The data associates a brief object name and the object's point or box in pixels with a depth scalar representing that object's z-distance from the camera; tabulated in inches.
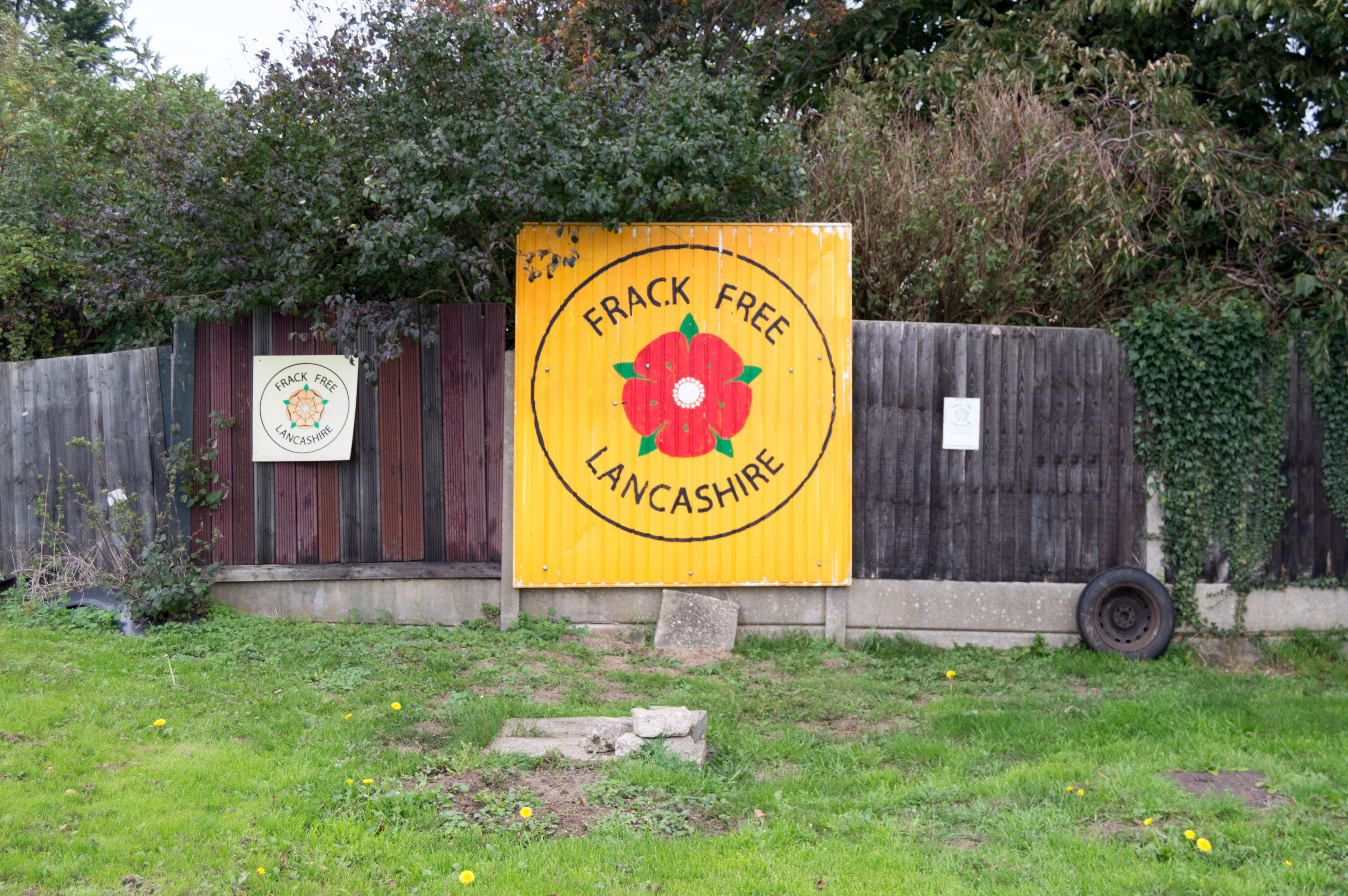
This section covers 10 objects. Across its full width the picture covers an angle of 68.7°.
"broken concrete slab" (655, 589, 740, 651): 292.5
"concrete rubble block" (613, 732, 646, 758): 191.0
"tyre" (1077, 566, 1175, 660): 286.0
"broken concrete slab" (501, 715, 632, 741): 204.1
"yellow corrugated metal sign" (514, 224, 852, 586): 300.4
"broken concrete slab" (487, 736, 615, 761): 192.9
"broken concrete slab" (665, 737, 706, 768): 189.5
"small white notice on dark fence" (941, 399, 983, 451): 302.5
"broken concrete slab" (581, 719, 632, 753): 195.5
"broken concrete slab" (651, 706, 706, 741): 198.7
